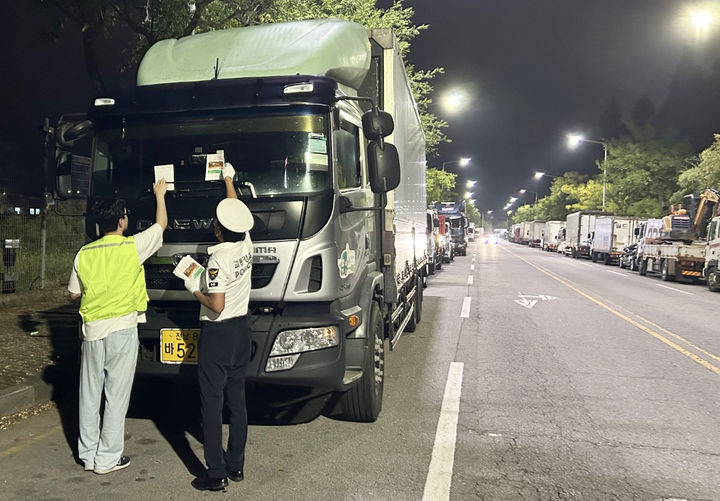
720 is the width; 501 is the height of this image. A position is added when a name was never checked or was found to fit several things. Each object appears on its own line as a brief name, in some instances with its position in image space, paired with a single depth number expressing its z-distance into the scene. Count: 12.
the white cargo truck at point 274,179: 4.33
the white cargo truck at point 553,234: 57.99
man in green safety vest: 4.03
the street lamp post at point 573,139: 38.34
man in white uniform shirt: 3.74
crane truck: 22.55
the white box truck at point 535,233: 73.06
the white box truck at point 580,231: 41.03
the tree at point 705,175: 30.75
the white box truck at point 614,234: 35.09
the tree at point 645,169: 46.50
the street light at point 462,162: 45.69
